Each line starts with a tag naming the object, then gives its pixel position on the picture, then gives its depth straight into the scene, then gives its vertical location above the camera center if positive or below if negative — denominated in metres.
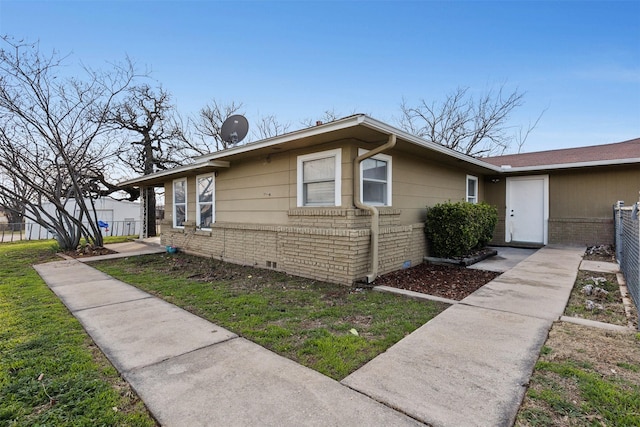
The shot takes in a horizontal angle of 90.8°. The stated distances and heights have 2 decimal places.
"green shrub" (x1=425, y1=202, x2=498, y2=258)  6.71 -0.35
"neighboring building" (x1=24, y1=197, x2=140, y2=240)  16.92 -0.38
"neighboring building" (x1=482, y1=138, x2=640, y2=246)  8.68 +0.55
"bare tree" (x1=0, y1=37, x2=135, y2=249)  8.61 +2.73
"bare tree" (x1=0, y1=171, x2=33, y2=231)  9.47 +0.71
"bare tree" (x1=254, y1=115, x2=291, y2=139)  20.98 +5.65
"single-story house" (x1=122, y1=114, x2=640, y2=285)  5.44 +0.37
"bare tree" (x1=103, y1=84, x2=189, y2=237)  14.41 +3.78
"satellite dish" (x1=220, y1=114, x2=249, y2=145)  8.27 +2.19
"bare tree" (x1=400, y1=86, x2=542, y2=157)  18.41 +5.60
